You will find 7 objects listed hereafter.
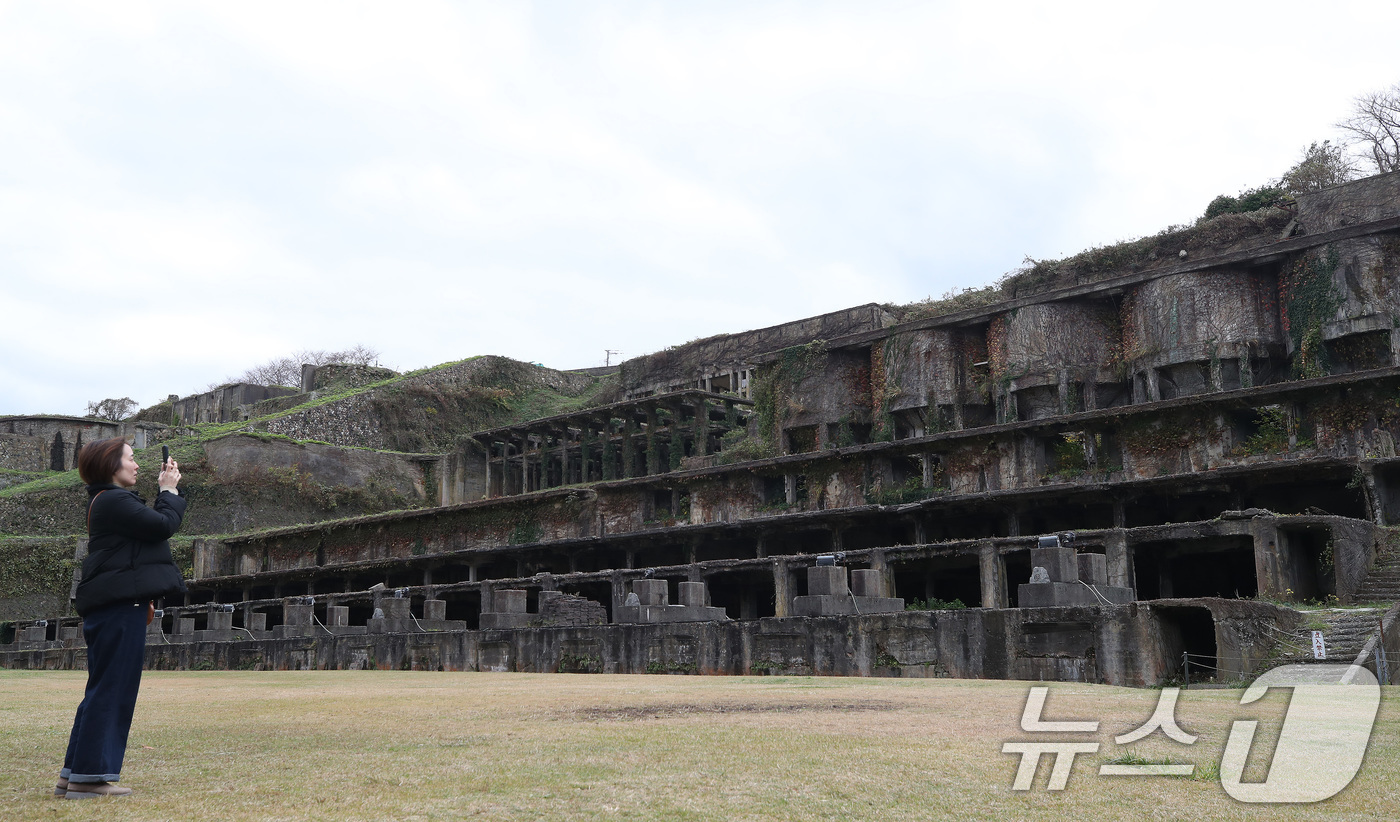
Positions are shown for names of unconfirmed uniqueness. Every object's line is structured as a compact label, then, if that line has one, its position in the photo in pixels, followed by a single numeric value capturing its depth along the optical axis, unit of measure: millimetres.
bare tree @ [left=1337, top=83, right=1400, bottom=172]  51000
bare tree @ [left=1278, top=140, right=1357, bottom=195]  49656
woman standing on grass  5789
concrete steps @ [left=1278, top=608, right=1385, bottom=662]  16391
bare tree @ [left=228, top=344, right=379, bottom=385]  93500
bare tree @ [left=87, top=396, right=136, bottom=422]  84125
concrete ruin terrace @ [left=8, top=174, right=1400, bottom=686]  19766
